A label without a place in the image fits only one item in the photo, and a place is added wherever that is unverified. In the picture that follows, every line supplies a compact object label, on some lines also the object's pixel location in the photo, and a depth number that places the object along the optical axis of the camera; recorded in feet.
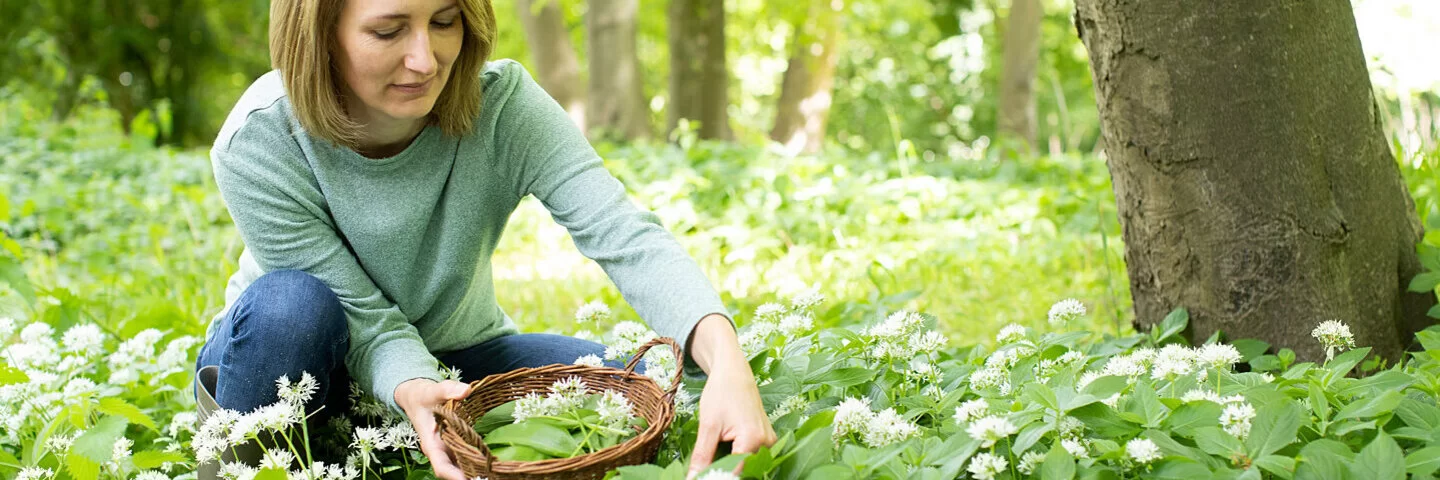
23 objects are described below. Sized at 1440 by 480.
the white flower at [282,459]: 5.96
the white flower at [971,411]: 5.48
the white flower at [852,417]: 5.75
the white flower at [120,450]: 6.79
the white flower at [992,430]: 5.13
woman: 6.59
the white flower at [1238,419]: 5.23
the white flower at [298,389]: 6.13
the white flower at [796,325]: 7.43
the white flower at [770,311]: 7.73
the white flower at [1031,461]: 5.33
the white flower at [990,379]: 6.67
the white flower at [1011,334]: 7.34
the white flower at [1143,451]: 5.06
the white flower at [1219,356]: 6.08
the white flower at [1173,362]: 6.04
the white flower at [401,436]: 6.16
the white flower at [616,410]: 5.79
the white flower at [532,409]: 5.91
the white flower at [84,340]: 8.51
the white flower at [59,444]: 7.07
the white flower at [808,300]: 7.55
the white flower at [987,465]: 5.08
